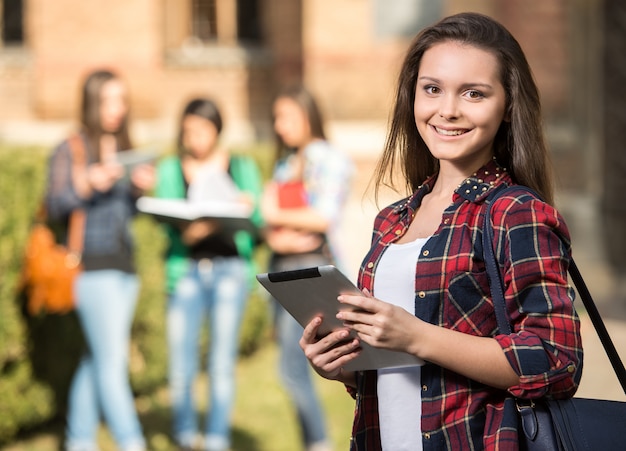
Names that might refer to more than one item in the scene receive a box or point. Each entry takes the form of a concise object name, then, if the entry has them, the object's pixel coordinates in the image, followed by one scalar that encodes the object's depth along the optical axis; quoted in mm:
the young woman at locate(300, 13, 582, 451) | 2150
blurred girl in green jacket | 5973
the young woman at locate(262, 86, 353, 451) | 5727
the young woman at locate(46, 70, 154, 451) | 5848
